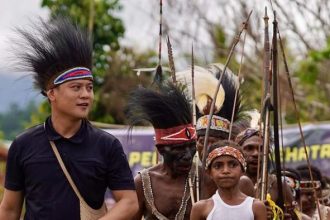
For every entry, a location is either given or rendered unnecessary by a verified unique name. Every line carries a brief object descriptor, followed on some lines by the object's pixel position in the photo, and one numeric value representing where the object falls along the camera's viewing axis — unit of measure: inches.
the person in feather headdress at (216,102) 436.5
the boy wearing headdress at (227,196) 352.8
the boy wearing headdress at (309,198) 495.1
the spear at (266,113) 365.7
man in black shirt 324.3
